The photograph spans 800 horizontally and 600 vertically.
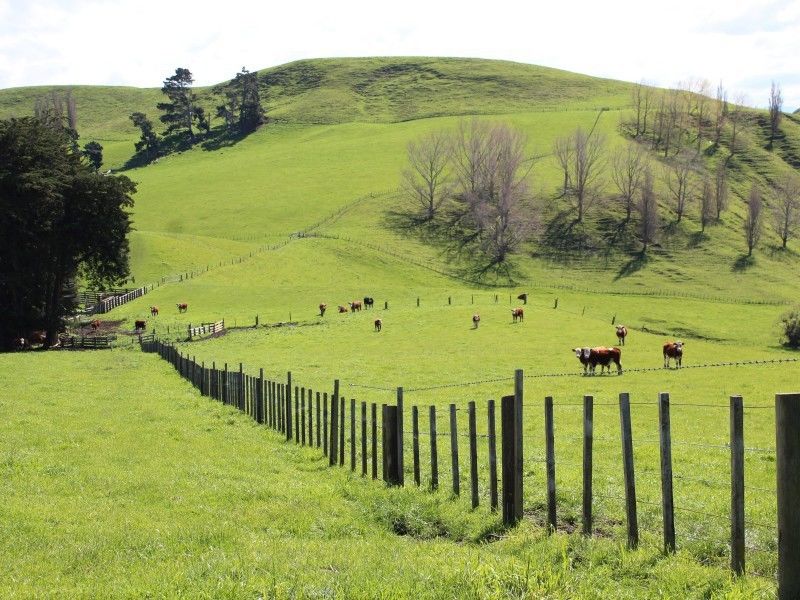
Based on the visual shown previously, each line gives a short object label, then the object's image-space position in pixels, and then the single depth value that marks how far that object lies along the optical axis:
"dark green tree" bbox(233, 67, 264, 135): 190.75
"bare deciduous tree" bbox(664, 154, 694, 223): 114.81
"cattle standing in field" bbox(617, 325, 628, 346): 47.56
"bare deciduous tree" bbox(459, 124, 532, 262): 102.19
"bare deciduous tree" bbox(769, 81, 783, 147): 157.06
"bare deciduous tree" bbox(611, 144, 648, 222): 113.62
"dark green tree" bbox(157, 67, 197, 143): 190.38
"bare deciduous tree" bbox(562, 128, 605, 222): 113.94
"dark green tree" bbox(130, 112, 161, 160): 180.71
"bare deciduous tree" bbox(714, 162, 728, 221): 116.12
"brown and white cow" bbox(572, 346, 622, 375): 36.78
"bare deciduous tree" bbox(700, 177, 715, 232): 111.19
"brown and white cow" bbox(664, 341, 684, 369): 39.60
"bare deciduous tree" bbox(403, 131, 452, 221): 115.88
